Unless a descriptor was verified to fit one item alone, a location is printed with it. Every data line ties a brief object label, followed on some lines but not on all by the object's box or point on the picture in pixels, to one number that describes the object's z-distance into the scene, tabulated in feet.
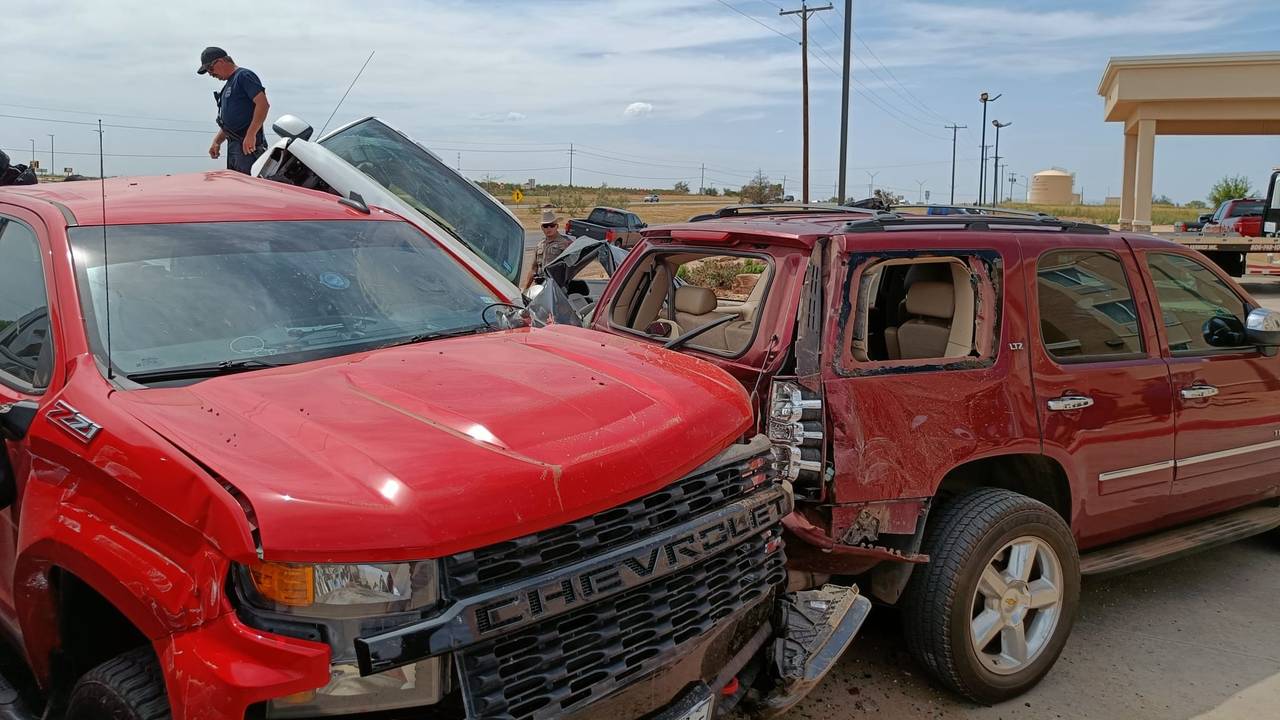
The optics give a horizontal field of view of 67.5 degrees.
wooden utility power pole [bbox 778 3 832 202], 115.44
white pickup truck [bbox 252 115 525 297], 19.51
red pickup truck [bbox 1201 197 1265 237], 68.33
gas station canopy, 91.61
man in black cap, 25.00
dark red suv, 11.70
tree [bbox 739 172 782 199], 177.37
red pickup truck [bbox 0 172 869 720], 6.82
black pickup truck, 57.88
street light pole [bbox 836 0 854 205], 94.96
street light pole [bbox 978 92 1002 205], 173.88
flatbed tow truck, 61.72
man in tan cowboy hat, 40.11
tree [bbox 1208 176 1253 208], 189.88
